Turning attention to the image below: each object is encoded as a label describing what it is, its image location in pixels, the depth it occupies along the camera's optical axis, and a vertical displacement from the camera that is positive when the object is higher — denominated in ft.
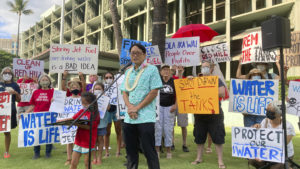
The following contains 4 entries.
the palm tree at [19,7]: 156.76 +52.83
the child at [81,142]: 11.78 -2.45
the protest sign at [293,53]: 15.07 +2.32
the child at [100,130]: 15.49 -2.52
